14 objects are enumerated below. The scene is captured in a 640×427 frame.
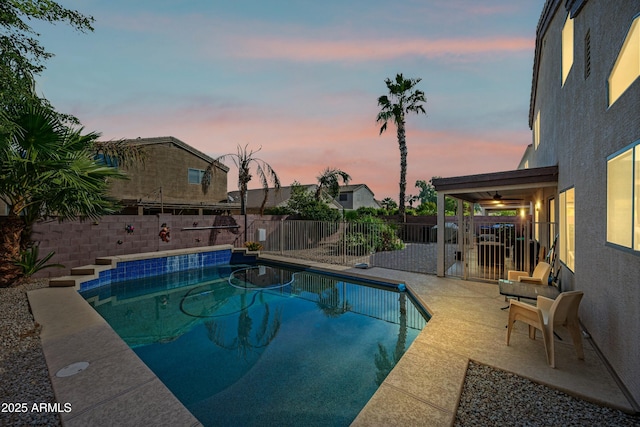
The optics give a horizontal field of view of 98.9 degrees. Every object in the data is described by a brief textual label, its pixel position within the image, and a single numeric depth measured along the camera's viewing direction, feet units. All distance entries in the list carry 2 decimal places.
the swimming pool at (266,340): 11.00
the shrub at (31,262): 23.85
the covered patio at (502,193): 20.89
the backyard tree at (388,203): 128.94
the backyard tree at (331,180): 65.46
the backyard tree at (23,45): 17.71
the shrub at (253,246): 43.78
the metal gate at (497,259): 24.62
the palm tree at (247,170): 47.42
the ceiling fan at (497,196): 27.87
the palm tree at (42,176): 18.72
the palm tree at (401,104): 57.62
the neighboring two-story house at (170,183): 55.16
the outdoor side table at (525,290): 14.94
